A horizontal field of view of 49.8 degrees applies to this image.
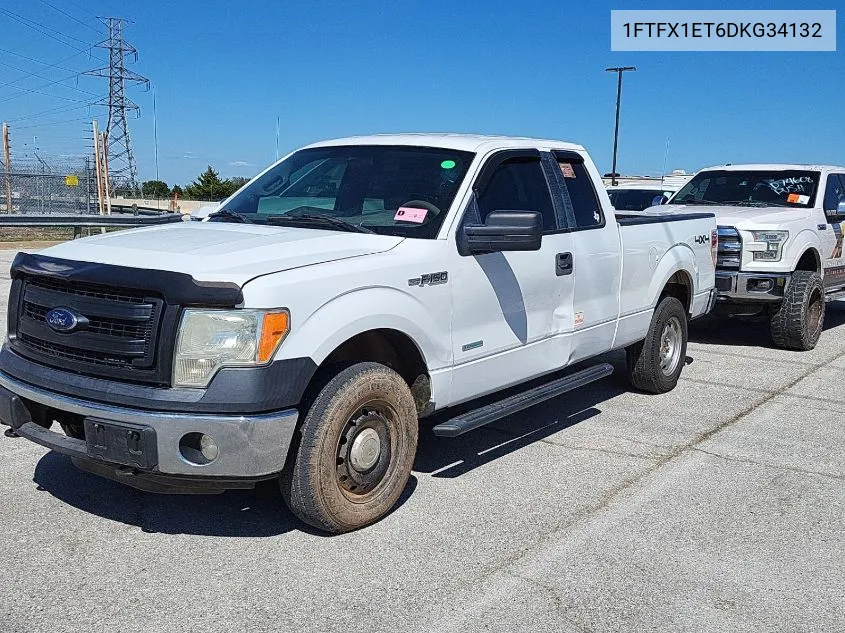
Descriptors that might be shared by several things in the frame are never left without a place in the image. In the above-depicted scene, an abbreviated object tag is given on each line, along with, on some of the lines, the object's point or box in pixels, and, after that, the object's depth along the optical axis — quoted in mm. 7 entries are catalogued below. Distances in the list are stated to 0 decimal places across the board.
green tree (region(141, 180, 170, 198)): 59581
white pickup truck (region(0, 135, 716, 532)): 3832
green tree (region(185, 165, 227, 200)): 59156
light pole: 38844
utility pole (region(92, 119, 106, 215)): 24594
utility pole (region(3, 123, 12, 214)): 24228
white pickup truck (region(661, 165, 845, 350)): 9430
